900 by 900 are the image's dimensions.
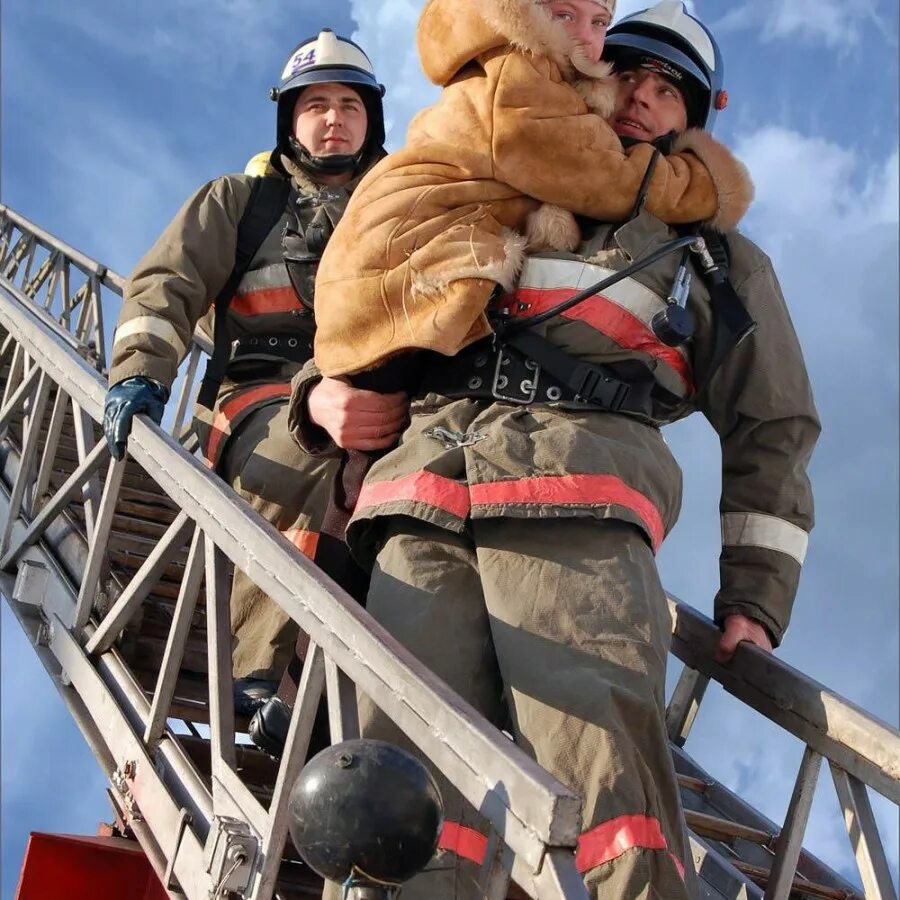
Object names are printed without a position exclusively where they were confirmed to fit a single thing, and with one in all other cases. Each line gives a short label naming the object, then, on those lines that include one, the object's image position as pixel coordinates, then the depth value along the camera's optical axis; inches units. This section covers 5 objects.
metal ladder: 80.9
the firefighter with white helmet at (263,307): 150.3
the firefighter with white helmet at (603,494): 97.5
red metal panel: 132.0
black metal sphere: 71.4
